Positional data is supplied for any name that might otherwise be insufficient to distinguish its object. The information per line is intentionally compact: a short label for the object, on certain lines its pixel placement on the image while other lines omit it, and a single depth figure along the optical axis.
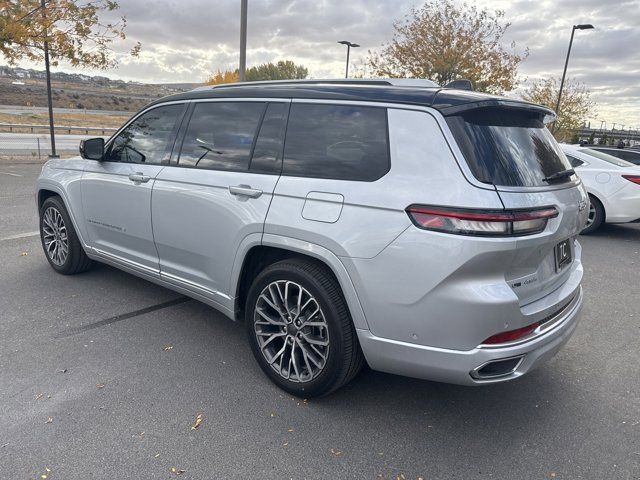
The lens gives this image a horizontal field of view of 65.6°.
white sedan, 8.08
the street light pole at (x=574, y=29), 26.27
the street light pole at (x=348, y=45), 30.61
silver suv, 2.43
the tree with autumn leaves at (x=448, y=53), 22.44
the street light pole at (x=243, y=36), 10.70
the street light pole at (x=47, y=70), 13.37
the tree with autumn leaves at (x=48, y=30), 12.62
